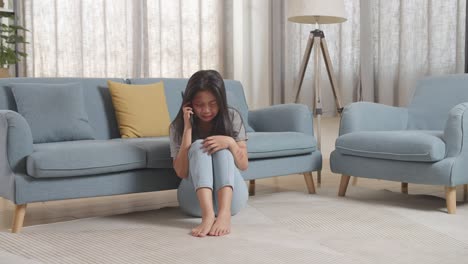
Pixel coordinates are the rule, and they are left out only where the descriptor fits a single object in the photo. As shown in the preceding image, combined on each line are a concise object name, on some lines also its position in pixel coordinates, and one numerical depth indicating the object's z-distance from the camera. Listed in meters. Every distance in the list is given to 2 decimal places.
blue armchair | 2.97
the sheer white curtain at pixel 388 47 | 4.38
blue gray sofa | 2.61
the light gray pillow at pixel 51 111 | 3.05
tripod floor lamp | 4.06
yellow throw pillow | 3.37
